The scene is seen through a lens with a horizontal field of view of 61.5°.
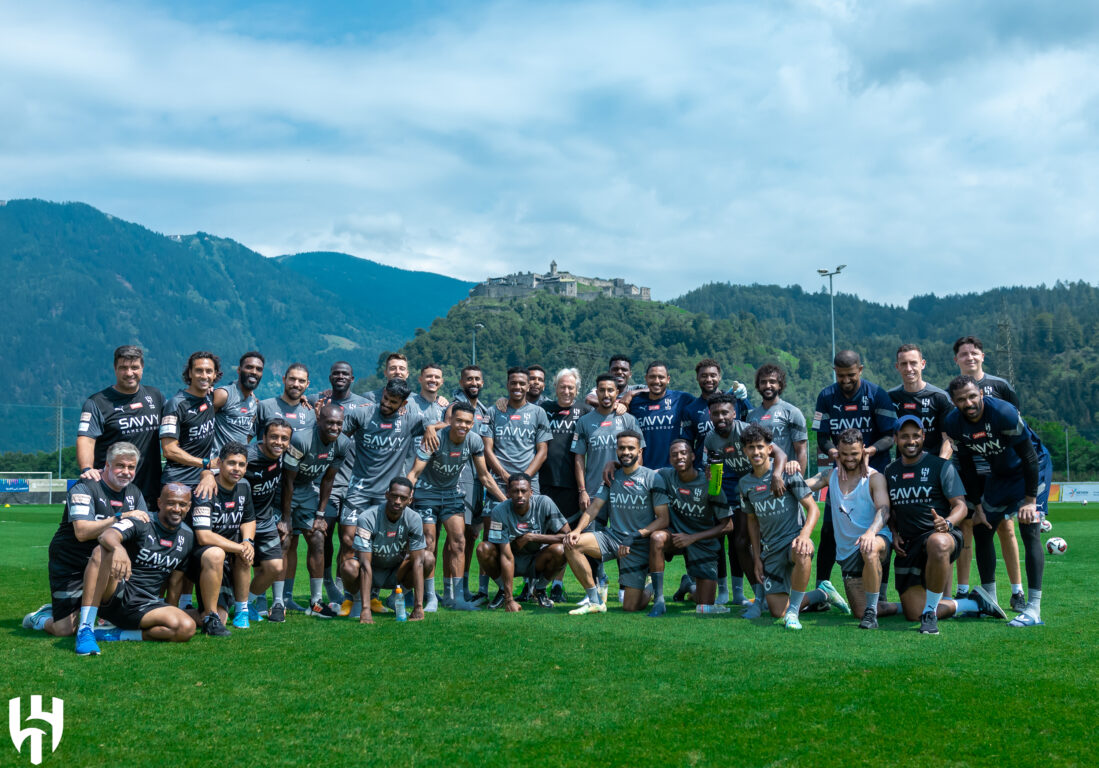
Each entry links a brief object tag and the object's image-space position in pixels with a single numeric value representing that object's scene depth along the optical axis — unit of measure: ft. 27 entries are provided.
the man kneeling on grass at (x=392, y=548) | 26.40
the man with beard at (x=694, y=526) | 27.99
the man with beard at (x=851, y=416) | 27.09
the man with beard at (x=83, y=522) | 21.93
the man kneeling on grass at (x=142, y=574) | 21.54
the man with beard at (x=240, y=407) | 29.25
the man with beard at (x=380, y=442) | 29.27
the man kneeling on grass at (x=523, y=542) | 28.96
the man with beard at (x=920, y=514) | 24.54
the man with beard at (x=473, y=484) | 30.83
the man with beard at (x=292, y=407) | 29.25
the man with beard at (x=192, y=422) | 25.45
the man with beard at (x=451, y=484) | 29.32
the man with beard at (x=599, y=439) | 30.86
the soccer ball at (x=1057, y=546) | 44.16
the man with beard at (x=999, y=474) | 24.89
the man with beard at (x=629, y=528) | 28.60
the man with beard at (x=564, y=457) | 32.48
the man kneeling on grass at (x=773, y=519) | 26.14
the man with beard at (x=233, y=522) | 24.08
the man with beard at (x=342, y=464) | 29.86
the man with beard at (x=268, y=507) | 26.45
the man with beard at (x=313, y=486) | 27.73
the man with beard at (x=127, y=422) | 23.95
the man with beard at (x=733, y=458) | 27.55
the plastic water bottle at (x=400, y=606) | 26.04
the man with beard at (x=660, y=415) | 31.42
